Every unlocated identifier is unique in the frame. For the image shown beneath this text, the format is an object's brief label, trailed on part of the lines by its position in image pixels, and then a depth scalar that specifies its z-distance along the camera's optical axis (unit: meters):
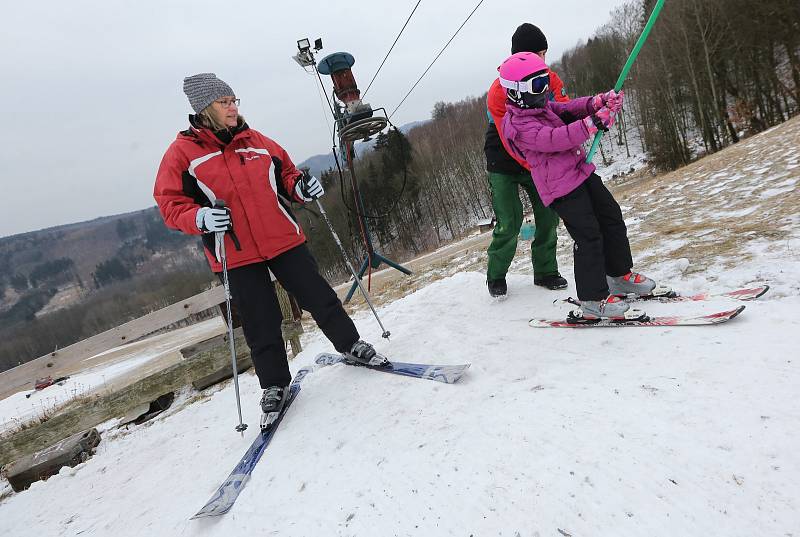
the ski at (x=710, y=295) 2.70
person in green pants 3.48
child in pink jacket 2.88
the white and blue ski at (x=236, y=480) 2.12
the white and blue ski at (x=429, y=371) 2.70
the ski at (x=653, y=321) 2.40
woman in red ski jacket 2.88
